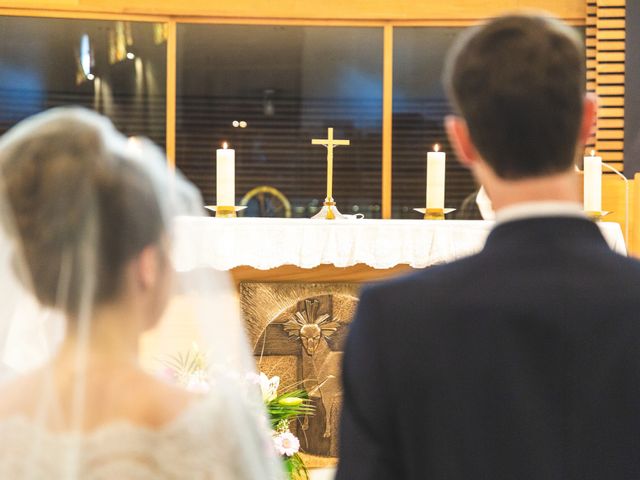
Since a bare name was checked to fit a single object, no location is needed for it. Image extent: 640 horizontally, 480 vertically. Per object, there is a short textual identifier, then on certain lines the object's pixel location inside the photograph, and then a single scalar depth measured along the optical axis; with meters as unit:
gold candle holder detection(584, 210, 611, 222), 5.45
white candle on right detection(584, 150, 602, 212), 5.50
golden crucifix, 5.58
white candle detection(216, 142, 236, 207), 5.41
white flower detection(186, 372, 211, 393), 3.17
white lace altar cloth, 5.18
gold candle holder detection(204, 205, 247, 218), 5.46
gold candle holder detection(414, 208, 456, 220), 5.55
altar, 5.19
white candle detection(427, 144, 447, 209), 5.51
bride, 1.49
